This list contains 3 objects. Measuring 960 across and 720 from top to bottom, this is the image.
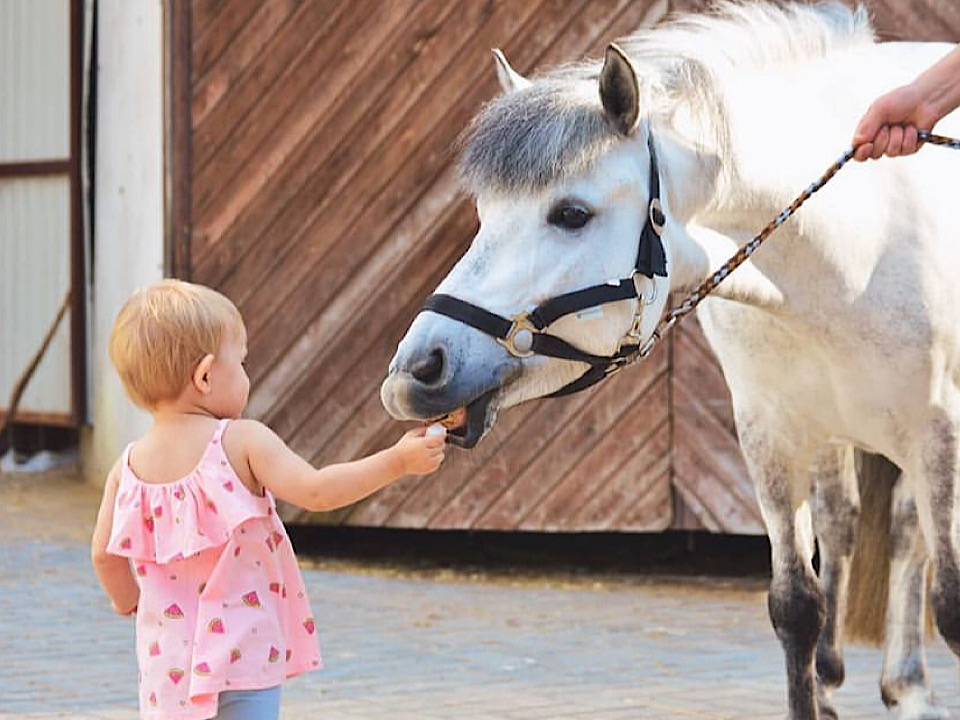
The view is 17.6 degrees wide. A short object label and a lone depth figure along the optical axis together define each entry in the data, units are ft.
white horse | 18.62
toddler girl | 16.67
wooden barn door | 38.61
